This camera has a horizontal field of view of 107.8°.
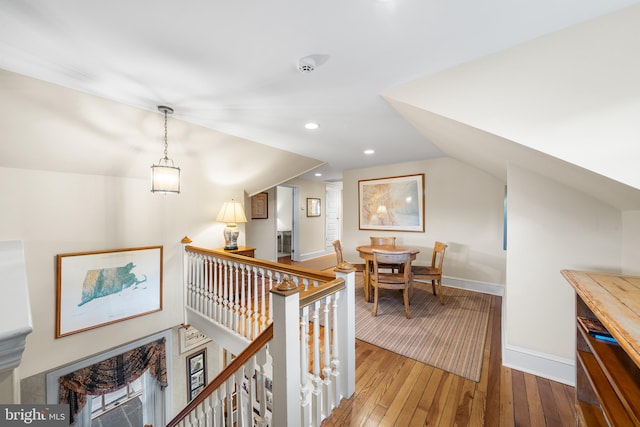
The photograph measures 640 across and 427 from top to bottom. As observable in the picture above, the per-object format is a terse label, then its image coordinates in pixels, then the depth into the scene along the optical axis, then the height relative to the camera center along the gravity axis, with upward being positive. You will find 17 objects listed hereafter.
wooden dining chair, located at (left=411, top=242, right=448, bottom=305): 3.26 -0.84
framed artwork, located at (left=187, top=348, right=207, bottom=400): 3.59 -2.52
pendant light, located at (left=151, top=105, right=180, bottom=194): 2.24 +0.34
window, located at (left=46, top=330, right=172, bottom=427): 3.14 -2.65
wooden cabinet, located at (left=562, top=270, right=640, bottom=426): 0.86 -0.66
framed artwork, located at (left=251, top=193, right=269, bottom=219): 5.19 +0.18
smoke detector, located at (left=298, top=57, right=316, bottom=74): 1.44 +0.94
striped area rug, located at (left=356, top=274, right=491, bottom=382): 2.15 -1.31
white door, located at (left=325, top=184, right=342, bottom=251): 7.16 +0.05
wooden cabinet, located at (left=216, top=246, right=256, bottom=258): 3.33 -0.54
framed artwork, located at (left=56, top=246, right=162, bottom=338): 2.42 -0.83
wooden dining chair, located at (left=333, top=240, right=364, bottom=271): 3.67 -0.57
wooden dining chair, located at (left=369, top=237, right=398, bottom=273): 4.27 -0.51
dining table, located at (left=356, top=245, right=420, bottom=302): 3.21 -0.68
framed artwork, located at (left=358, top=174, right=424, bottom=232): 4.43 +0.21
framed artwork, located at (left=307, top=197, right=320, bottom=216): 6.48 +0.19
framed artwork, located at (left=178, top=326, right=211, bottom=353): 3.42 -1.92
